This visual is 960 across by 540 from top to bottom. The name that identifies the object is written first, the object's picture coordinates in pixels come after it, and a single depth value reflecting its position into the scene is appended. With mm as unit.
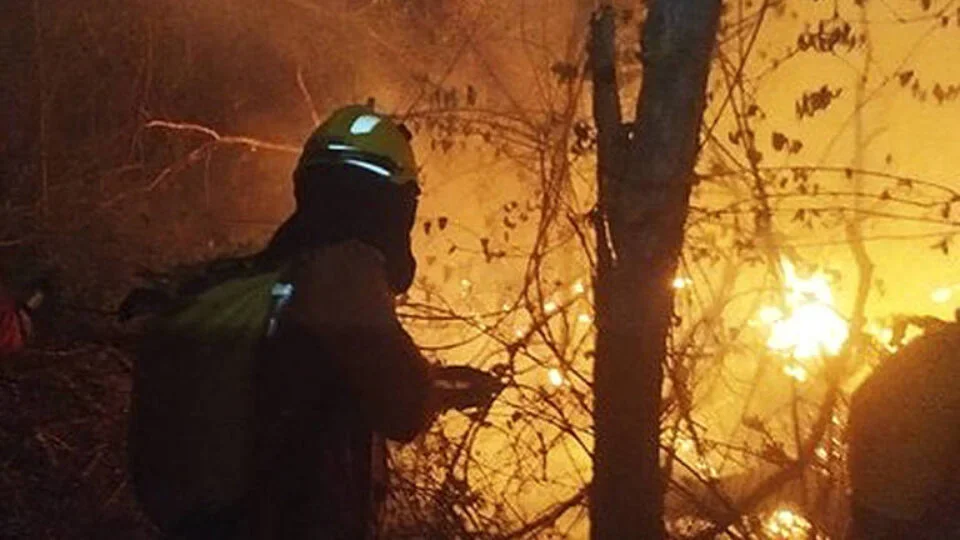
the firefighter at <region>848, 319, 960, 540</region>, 3533
